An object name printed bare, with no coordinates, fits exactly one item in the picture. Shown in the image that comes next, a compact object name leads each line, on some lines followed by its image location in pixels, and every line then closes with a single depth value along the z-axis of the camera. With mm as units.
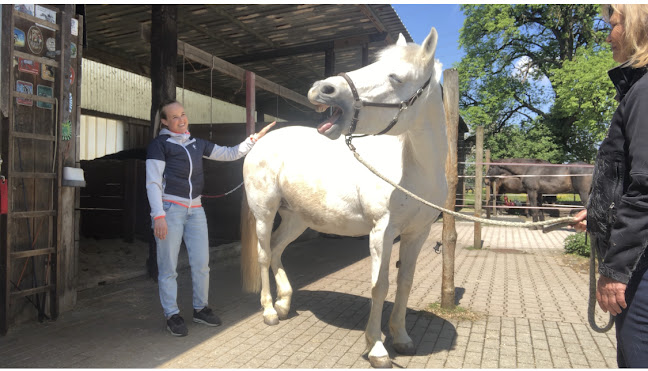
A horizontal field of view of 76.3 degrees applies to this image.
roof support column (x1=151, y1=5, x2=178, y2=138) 4801
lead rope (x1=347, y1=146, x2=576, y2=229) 1742
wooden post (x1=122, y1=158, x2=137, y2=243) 6688
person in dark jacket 1248
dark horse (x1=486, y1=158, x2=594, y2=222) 11523
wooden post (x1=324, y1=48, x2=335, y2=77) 7398
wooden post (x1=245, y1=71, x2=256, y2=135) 5552
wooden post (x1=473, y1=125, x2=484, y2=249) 7527
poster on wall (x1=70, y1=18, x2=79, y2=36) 3712
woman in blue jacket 3092
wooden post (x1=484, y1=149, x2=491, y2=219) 13370
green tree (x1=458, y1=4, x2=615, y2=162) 18094
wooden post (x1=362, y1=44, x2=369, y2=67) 7448
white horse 2357
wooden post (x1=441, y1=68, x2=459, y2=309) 3891
